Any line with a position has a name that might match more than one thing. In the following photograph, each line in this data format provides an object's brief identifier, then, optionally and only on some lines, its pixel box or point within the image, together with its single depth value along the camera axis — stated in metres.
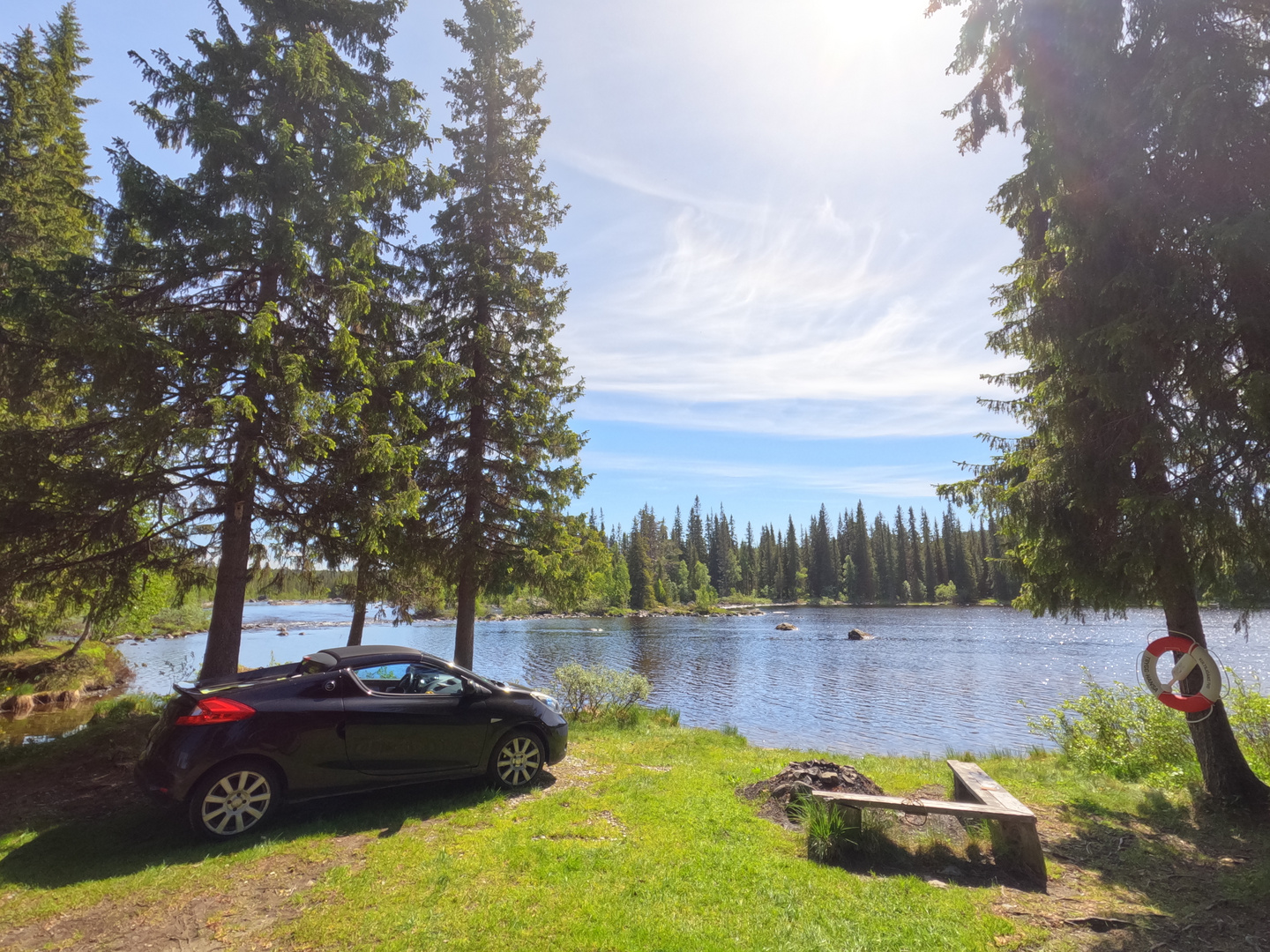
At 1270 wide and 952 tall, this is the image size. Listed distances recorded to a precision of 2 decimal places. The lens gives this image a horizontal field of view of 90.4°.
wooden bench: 5.22
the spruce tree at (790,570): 111.81
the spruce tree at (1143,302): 5.78
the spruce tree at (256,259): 7.98
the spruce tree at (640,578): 86.56
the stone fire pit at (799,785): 6.74
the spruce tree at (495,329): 12.19
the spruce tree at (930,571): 102.71
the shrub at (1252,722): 8.36
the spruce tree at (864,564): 103.69
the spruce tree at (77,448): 7.11
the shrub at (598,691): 13.81
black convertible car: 5.43
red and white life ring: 6.43
